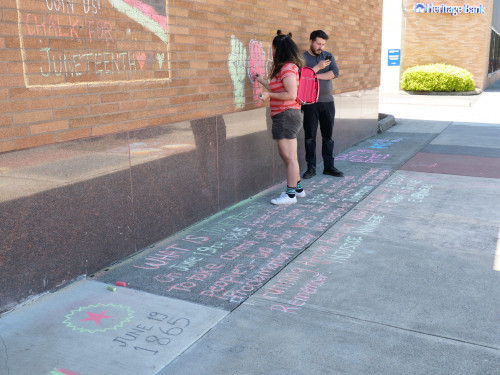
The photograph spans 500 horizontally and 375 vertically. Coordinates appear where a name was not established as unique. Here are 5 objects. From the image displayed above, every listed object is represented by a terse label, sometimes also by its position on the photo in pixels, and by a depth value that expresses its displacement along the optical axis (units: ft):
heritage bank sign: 76.18
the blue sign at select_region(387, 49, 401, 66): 79.61
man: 23.27
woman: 18.90
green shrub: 73.20
